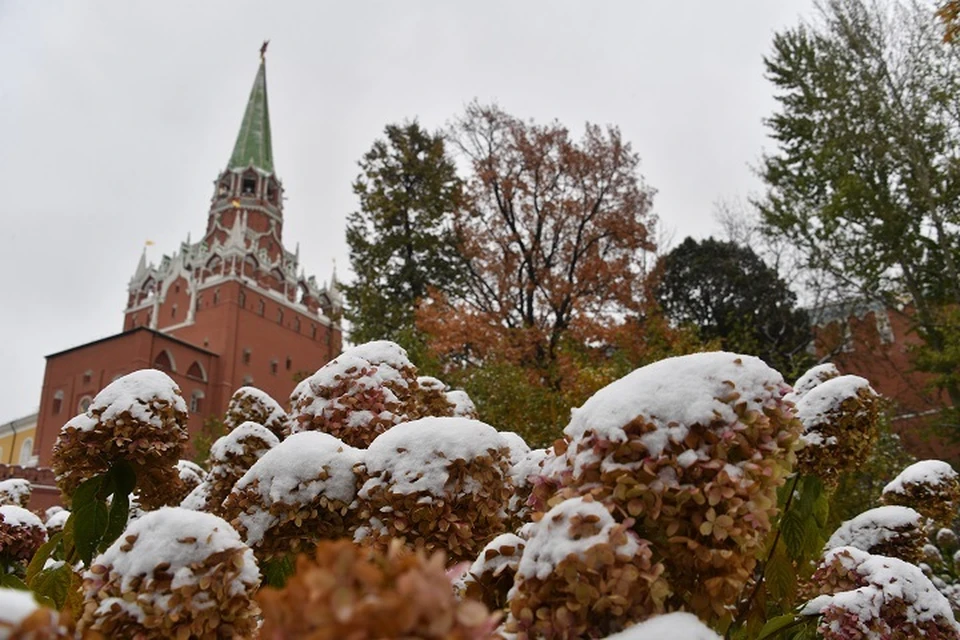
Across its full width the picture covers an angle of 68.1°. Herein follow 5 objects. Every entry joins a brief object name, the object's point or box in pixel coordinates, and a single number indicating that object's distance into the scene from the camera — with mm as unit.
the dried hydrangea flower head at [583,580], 1213
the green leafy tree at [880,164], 14312
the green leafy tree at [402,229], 20797
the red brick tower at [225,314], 34812
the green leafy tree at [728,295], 20266
